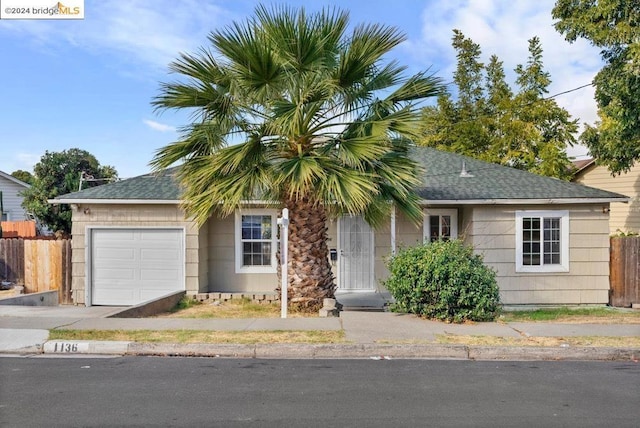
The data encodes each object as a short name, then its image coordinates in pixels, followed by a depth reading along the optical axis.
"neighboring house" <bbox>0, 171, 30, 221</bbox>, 32.53
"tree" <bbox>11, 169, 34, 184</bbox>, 62.30
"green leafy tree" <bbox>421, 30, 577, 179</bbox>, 22.75
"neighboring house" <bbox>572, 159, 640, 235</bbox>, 19.80
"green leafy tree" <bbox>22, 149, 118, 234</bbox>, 26.31
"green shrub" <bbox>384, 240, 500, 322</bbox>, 9.84
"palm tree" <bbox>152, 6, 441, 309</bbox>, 9.73
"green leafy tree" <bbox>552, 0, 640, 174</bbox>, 11.20
